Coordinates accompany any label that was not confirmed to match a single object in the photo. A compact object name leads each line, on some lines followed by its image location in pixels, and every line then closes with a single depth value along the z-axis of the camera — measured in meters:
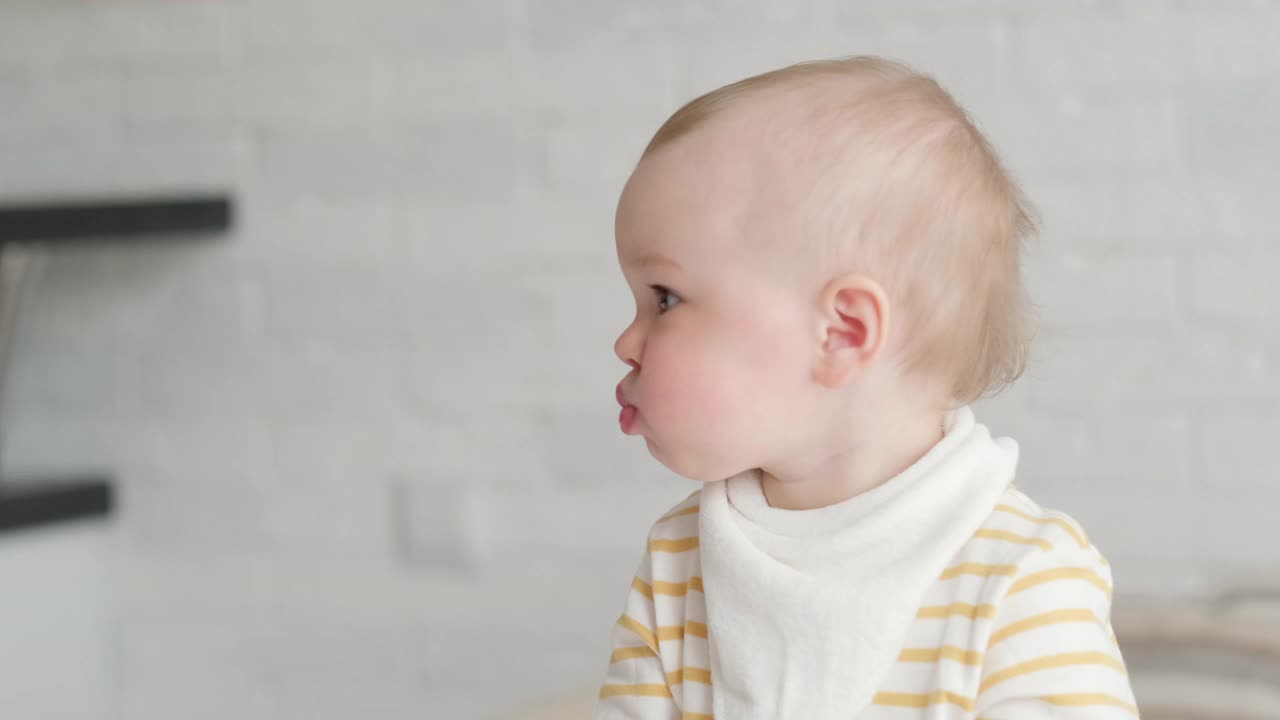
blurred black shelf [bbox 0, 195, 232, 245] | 2.17
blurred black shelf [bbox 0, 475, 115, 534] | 2.27
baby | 1.47
